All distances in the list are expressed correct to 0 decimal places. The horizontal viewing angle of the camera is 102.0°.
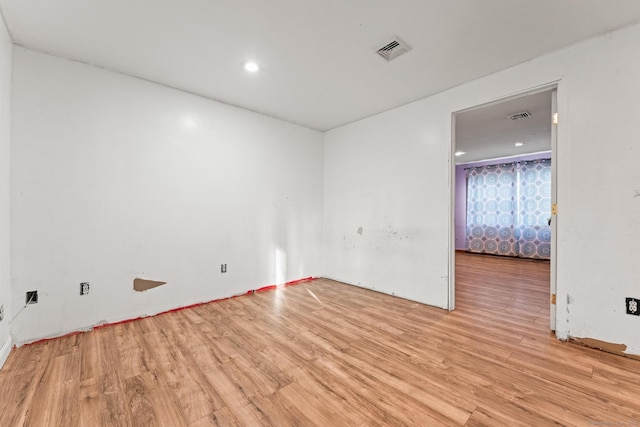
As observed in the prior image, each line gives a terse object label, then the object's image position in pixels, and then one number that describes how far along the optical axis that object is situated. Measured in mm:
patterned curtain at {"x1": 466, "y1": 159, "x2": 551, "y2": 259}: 5992
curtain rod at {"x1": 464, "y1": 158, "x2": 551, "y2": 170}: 5985
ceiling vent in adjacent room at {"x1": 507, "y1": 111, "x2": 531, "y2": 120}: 3527
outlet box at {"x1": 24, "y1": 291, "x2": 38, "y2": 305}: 2195
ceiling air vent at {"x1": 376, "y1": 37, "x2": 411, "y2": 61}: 2192
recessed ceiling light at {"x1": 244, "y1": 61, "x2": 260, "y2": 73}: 2509
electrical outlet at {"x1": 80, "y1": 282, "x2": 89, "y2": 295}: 2436
